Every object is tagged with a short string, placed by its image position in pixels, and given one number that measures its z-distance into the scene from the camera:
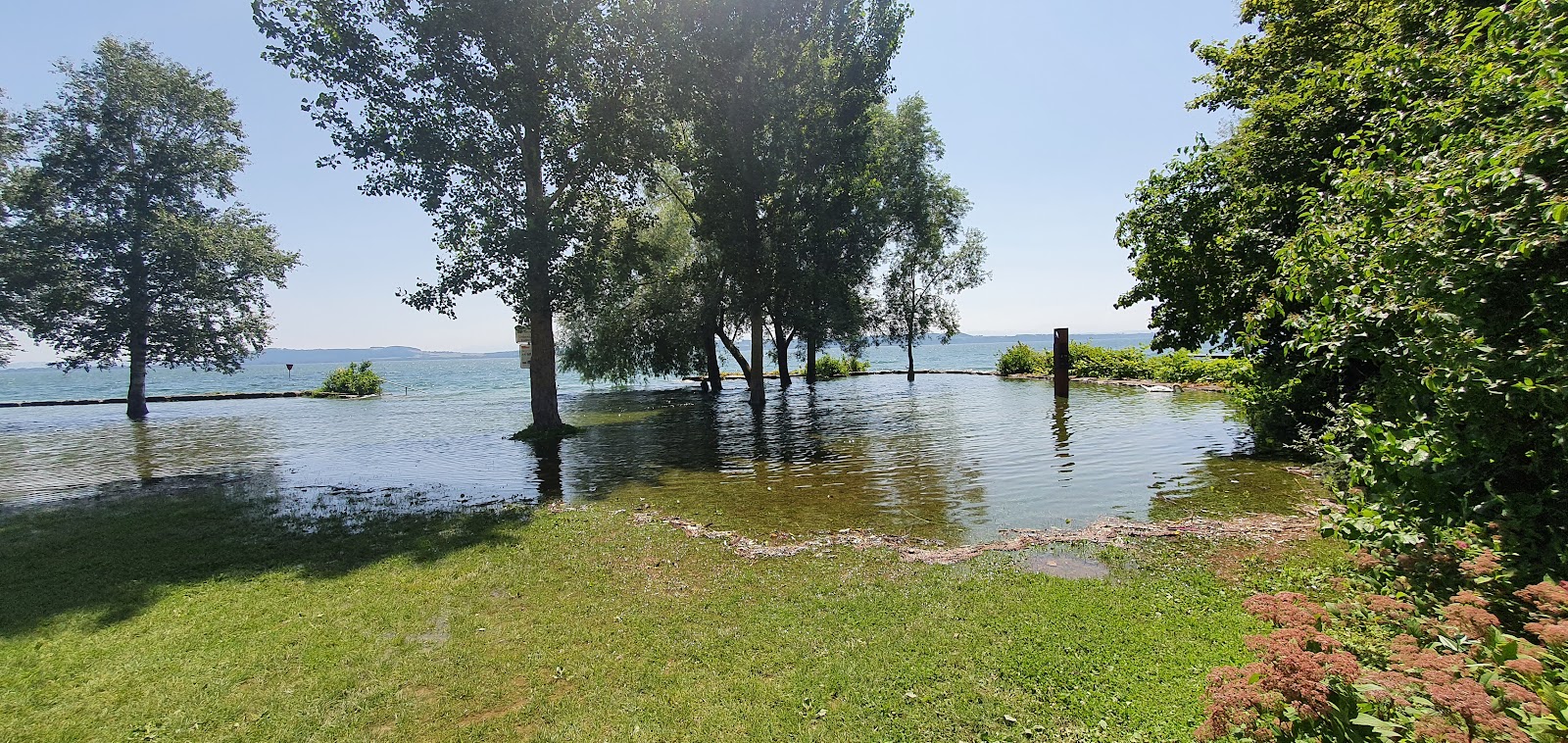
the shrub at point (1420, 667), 2.50
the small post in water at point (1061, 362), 28.25
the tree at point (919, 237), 36.62
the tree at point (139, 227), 26.97
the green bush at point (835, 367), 53.38
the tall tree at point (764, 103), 23.14
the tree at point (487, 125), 17.45
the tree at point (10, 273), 24.11
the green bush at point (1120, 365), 33.22
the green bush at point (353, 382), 44.62
